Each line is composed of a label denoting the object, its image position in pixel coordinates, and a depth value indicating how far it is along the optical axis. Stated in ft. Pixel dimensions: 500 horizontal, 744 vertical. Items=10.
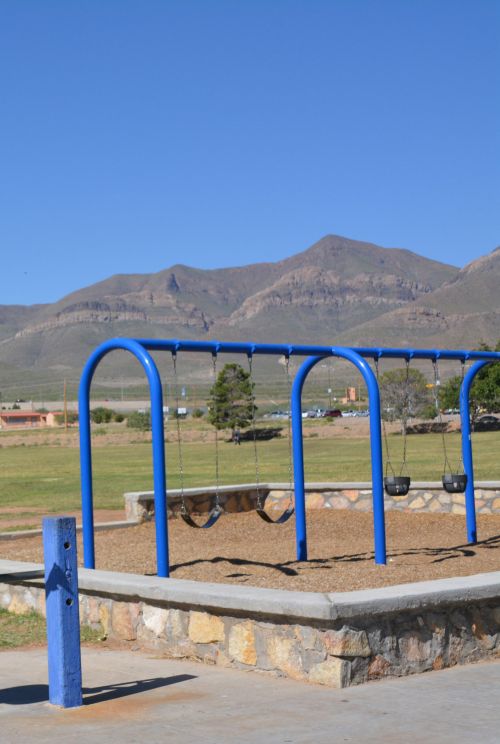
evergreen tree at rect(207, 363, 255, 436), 183.11
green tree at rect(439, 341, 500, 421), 193.47
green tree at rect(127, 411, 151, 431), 287.67
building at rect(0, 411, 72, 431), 377.71
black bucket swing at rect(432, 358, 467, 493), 41.42
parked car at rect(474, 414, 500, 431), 205.98
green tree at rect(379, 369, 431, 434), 232.53
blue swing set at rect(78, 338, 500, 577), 33.40
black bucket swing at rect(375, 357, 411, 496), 39.65
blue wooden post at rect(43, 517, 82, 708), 21.86
